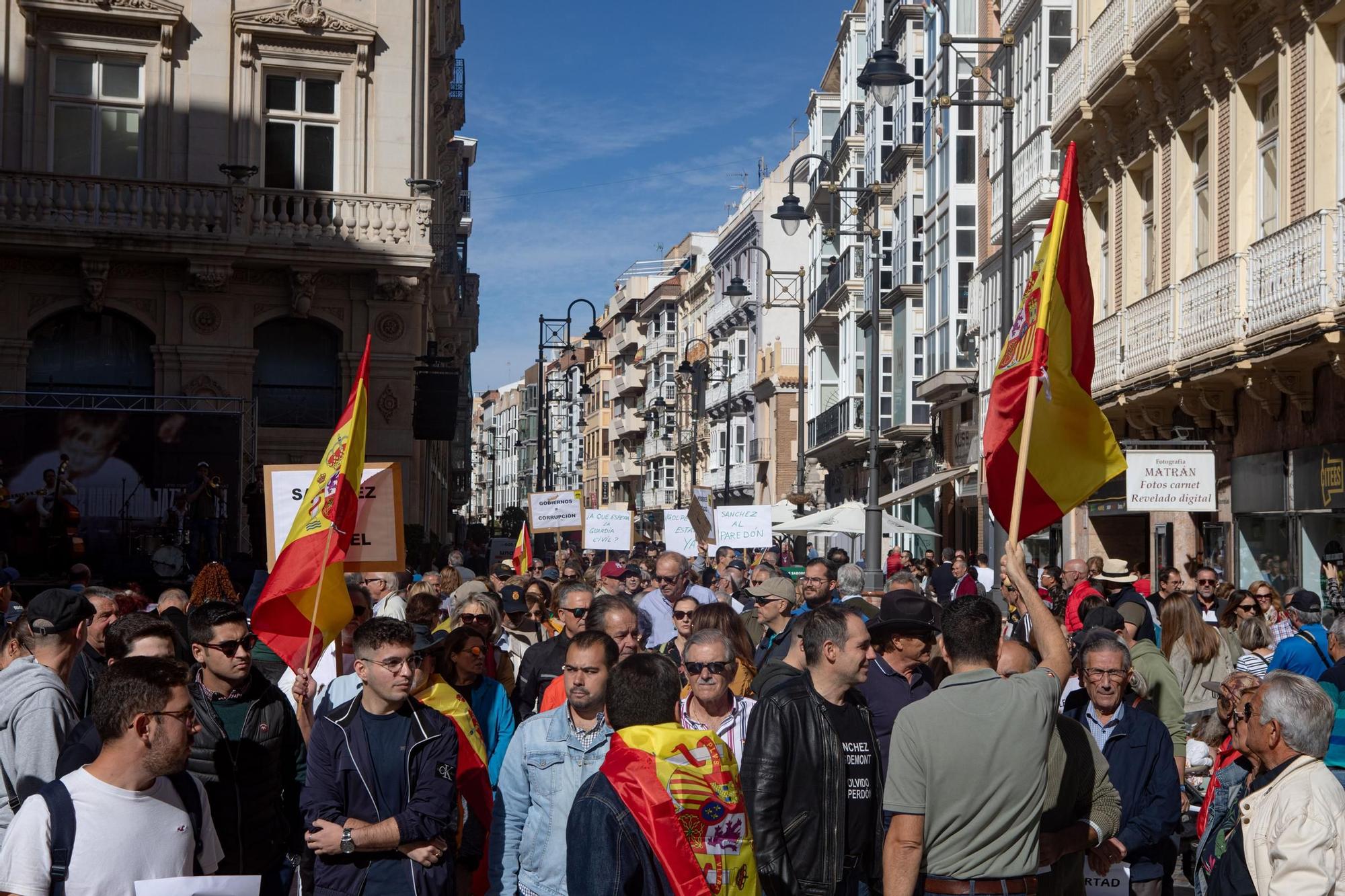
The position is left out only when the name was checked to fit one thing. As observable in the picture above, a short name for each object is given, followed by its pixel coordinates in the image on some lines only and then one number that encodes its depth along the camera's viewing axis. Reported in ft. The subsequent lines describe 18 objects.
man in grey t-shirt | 17.53
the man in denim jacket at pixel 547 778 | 19.58
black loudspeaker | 89.40
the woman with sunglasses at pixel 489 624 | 29.60
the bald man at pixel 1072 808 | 18.97
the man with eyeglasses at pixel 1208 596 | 51.49
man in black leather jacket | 18.45
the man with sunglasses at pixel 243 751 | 19.54
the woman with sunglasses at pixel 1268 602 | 44.96
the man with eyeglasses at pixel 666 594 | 44.34
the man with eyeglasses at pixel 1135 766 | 21.88
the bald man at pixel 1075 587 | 44.86
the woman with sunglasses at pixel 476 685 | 25.46
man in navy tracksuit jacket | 19.33
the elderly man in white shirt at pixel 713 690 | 21.36
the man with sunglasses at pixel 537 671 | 29.86
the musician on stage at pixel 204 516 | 70.33
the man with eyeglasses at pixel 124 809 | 13.99
